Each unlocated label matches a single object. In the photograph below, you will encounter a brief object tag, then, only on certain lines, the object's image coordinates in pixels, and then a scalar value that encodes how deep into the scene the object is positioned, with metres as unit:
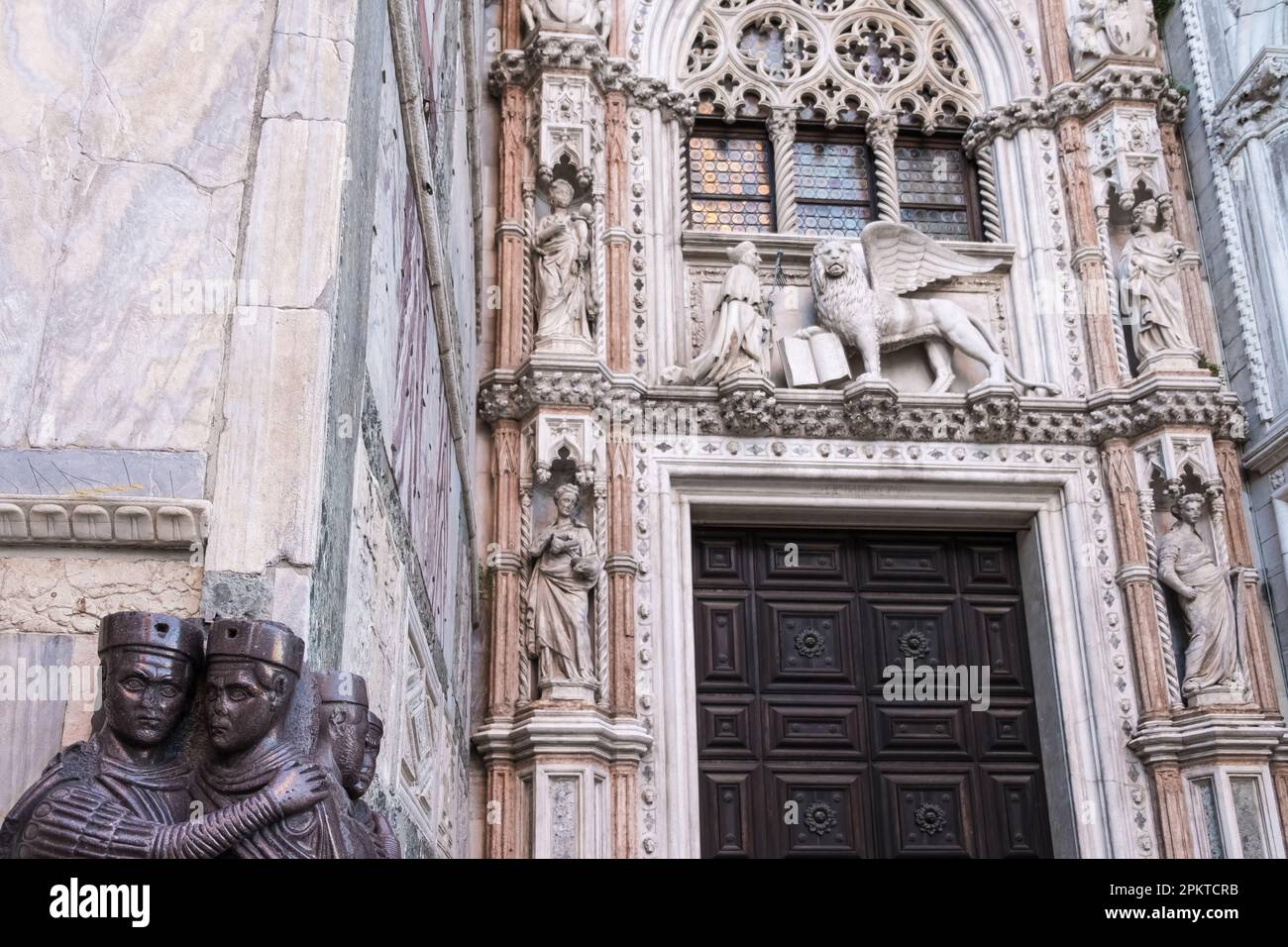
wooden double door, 9.66
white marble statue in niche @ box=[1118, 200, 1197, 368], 10.55
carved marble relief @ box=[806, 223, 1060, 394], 10.37
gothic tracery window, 11.54
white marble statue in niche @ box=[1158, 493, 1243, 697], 9.67
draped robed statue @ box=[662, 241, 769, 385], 10.20
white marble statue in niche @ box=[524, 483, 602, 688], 9.23
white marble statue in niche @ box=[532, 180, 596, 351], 10.07
